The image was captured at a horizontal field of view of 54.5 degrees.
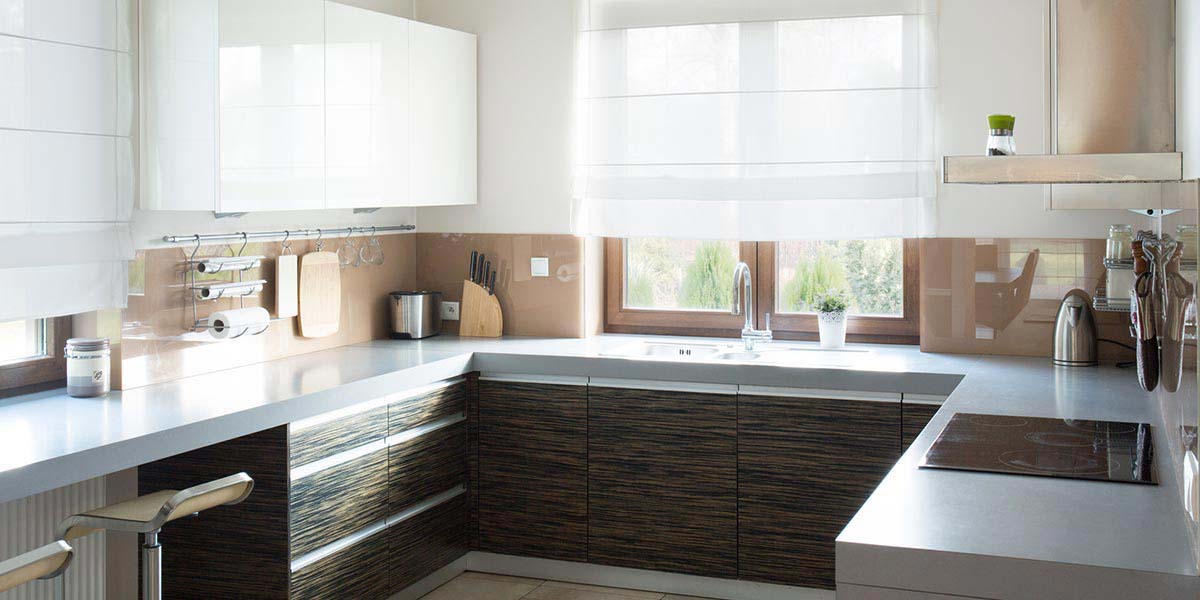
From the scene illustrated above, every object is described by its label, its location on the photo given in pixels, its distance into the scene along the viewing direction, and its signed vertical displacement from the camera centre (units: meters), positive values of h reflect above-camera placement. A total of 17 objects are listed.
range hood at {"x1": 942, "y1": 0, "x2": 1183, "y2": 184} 3.21 +0.60
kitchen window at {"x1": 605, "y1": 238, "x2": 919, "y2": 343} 4.80 +0.03
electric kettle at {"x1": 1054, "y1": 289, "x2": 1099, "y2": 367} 4.15 -0.16
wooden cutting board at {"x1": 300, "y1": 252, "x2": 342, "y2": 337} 4.47 -0.01
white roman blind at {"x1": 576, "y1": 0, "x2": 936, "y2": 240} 4.52 +0.69
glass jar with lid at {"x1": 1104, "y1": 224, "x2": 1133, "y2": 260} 4.02 +0.17
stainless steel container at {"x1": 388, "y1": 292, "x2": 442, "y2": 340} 4.97 -0.10
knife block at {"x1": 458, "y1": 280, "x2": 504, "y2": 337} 5.09 -0.10
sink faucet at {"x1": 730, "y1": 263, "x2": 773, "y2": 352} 4.71 -0.06
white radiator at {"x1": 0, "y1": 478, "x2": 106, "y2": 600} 3.21 -0.67
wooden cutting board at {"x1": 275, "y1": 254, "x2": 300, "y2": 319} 4.32 +0.02
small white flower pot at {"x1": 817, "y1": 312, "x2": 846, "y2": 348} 4.68 -0.16
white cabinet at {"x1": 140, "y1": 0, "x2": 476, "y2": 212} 3.54 +0.63
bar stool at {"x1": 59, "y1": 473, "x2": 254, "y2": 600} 2.86 -0.55
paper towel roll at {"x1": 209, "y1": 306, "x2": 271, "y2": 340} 3.90 -0.10
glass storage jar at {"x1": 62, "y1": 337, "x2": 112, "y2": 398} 3.47 -0.22
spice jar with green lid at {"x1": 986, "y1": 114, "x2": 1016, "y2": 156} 3.00 +0.40
